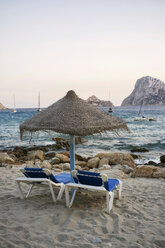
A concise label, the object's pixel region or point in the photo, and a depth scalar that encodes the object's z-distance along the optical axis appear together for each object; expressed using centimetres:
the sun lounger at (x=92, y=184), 416
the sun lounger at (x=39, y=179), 460
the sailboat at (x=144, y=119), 4678
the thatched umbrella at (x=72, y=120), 449
